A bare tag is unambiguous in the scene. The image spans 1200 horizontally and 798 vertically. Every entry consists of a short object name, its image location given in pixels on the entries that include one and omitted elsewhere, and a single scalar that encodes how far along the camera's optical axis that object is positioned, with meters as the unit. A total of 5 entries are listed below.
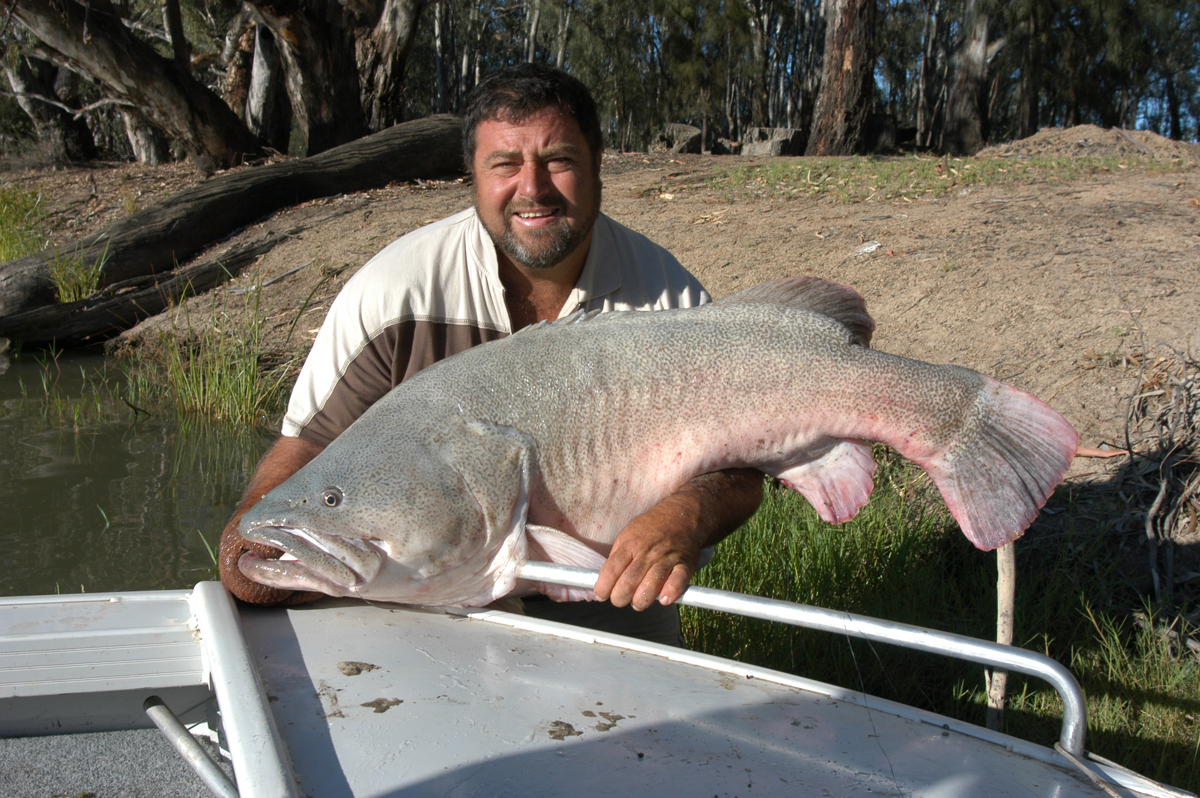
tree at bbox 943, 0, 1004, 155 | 20.73
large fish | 1.86
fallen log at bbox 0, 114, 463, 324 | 8.98
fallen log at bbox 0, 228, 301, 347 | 8.44
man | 2.72
